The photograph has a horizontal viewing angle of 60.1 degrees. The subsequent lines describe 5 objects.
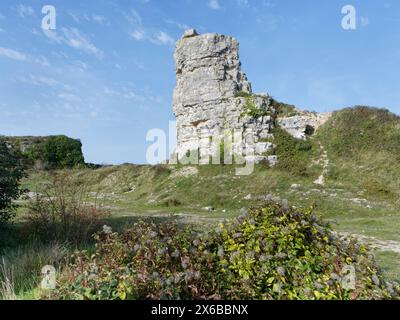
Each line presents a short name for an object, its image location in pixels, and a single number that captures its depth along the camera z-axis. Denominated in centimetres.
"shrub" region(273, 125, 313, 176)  2670
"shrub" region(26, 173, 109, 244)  925
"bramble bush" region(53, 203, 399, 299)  396
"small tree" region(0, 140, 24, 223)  1014
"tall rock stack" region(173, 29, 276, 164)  3103
